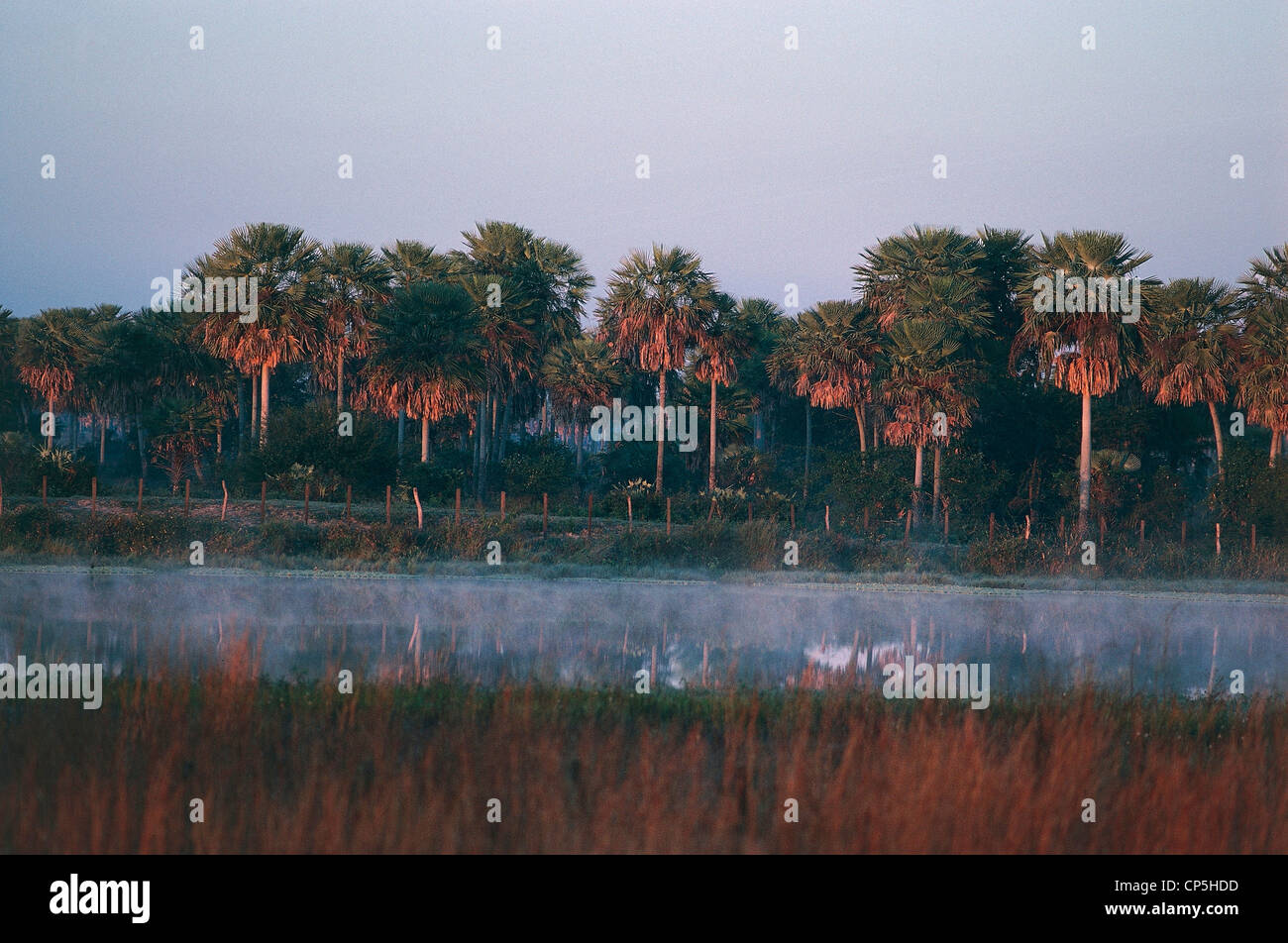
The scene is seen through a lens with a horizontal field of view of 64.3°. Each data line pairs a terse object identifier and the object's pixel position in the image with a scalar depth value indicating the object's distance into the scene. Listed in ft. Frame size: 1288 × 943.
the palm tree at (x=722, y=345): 148.36
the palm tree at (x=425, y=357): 136.05
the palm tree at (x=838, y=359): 140.15
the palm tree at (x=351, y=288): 154.92
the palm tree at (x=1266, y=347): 119.34
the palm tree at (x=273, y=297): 132.36
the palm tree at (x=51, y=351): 164.66
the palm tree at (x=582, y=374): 157.99
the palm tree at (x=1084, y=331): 113.19
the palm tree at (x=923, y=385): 126.41
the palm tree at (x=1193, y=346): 128.06
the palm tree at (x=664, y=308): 147.23
